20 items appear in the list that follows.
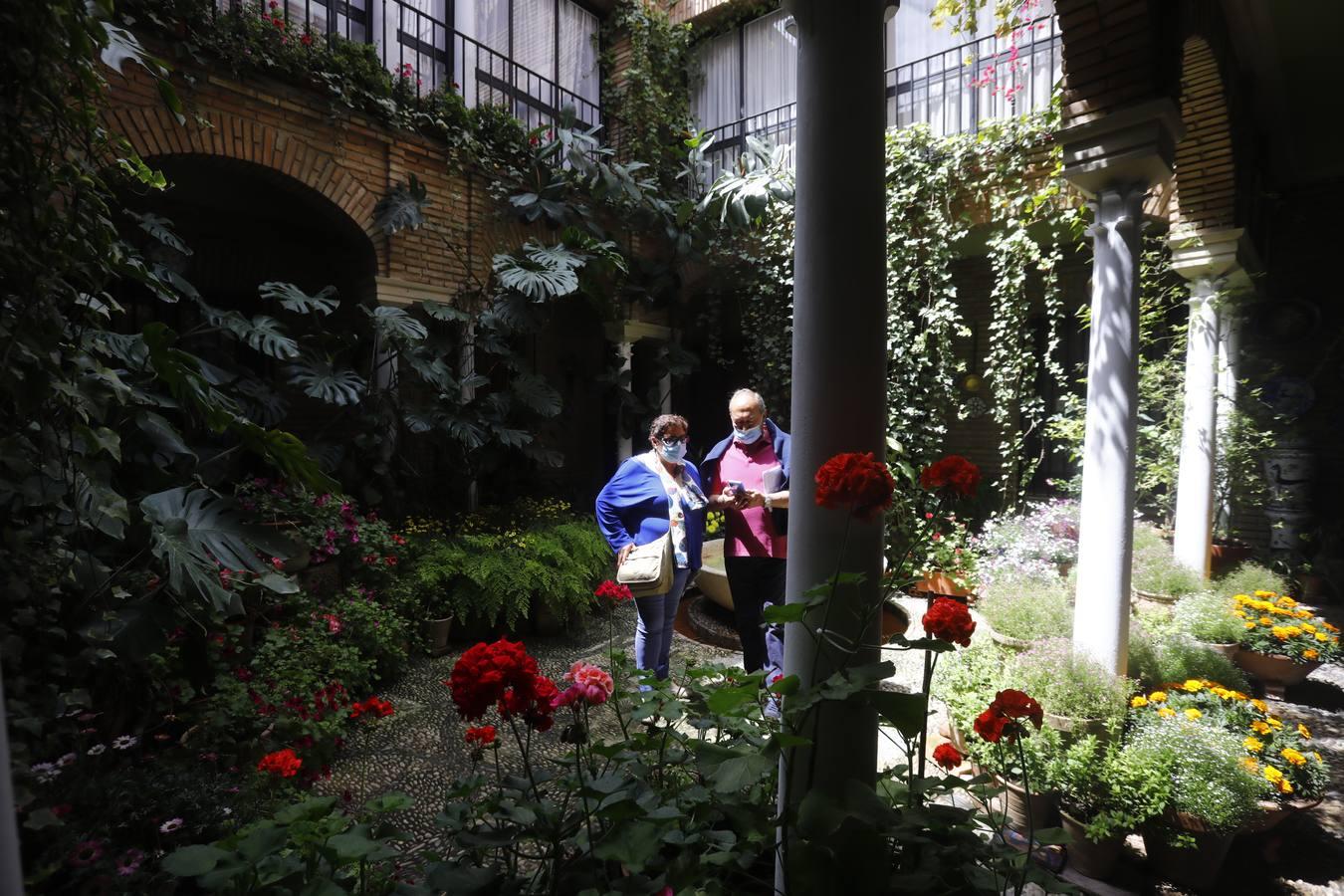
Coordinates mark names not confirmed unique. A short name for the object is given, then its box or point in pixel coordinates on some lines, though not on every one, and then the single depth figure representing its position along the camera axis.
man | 3.17
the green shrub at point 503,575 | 4.77
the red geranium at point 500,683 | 1.30
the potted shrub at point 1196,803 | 2.28
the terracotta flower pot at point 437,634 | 4.74
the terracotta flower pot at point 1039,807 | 2.53
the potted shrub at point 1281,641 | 3.76
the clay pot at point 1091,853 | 2.36
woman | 3.31
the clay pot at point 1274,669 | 3.84
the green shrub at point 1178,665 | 3.31
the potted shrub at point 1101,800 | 2.32
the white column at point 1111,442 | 3.03
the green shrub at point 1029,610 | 3.61
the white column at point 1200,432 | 5.02
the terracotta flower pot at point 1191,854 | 2.31
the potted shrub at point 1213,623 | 3.92
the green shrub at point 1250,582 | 4.62
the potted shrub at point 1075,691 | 2.61
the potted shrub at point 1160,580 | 4.68
